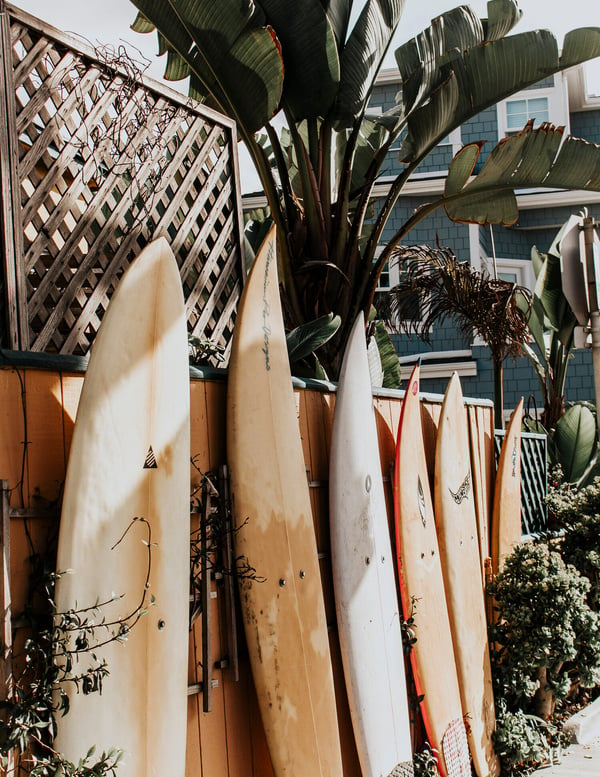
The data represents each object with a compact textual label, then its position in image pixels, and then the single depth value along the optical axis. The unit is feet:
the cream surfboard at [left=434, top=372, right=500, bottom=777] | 16.16
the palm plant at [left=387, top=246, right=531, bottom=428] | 27.63
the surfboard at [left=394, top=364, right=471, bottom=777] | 14.74
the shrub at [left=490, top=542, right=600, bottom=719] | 16.66
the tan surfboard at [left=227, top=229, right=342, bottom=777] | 11.08
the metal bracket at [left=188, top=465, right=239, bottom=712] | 10.09
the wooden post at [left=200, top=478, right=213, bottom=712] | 10.03
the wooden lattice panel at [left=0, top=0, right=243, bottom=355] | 11.10
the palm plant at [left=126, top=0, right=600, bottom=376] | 15.33
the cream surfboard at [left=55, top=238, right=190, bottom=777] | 8.57
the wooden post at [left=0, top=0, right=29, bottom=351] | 10.63
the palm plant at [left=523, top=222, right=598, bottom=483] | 30.32
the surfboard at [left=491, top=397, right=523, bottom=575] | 19.49
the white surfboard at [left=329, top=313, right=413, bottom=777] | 12.90
